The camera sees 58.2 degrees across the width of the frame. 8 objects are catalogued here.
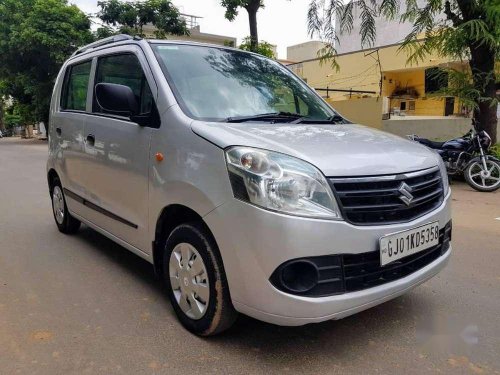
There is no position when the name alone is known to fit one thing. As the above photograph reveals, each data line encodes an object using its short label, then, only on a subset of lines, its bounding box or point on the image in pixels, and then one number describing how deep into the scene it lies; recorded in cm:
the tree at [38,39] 2328
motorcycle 783
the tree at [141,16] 2102
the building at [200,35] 3131
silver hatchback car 222
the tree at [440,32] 813
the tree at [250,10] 1093
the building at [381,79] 2105
